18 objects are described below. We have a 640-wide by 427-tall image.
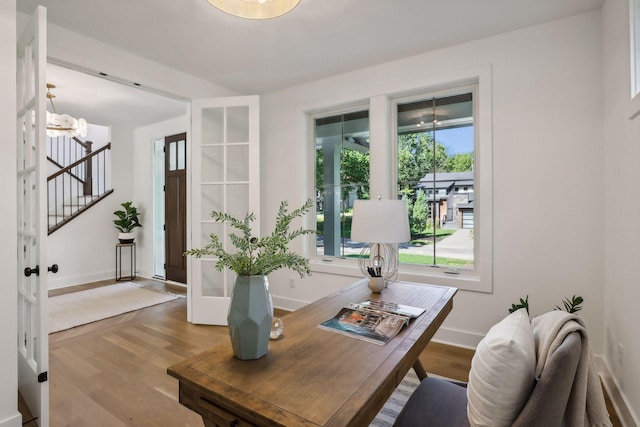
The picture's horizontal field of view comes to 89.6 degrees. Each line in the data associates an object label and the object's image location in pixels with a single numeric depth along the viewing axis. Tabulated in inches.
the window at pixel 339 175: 135.7
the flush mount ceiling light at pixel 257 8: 68.6
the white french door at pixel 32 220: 66.6
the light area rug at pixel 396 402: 71.6
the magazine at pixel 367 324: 53.2
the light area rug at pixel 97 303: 135.8
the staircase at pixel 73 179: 215.8
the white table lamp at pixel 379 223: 77.9
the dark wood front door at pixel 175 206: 200.5
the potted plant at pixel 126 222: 212.2
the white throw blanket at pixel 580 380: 32.4
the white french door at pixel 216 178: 131.3
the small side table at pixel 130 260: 216.2
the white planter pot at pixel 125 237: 213.8
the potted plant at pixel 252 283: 43.7
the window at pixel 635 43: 69.1
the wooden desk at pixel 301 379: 34.4
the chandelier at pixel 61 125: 142.8
